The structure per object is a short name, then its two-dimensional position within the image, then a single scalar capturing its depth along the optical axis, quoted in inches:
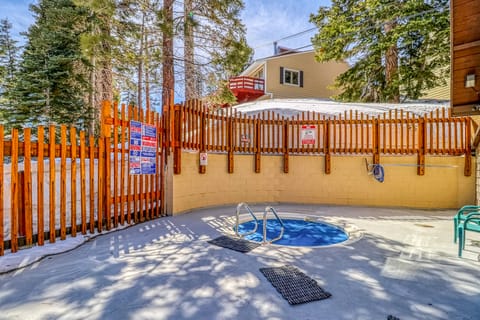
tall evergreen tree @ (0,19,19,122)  417.6
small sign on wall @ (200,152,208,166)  259.4
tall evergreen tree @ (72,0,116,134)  300.7
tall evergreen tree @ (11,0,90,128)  394.6
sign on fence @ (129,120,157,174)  196.5
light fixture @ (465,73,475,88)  135.4
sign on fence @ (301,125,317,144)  304.5
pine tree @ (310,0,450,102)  433.1
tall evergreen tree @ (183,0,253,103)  338.3
